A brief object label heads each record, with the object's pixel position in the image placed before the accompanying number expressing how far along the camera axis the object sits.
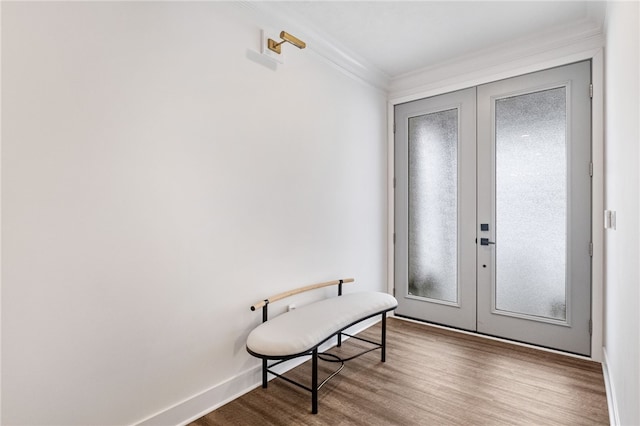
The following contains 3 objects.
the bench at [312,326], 2.01
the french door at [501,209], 2.89
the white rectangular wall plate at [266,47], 2.46
